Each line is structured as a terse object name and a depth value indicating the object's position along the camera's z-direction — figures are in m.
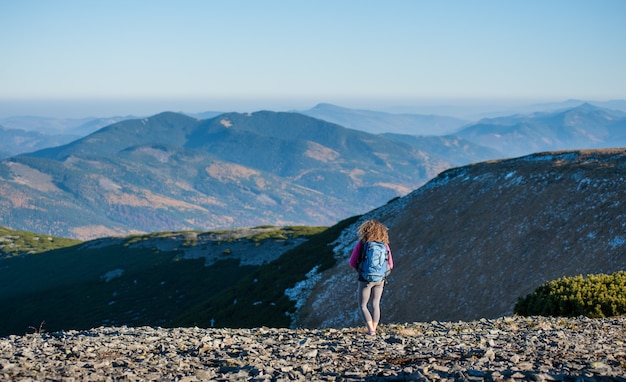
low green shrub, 23.59
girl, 18.59
